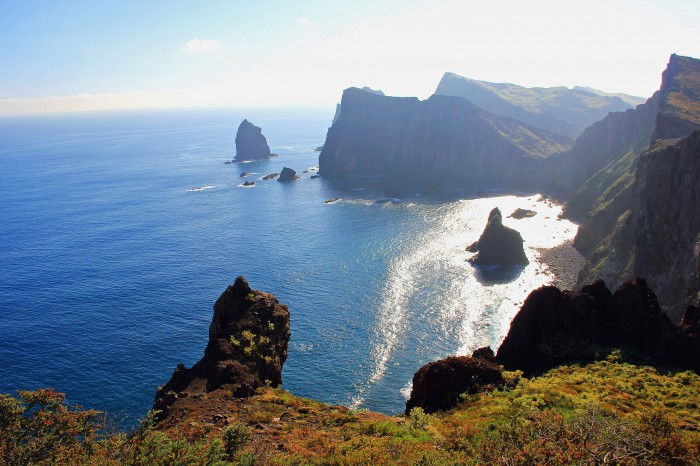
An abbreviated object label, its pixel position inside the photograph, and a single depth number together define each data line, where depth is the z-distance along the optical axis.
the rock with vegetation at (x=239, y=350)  37.69
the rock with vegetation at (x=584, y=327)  40.78
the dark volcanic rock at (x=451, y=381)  35.09
